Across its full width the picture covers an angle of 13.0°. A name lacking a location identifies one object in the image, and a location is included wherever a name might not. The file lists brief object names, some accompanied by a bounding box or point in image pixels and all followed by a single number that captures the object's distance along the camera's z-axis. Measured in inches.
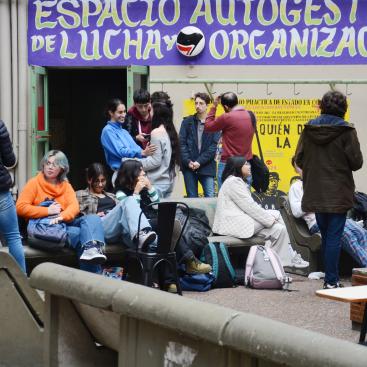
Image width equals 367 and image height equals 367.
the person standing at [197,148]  725.5
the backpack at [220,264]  569.8
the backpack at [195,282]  561.3
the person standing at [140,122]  648.8
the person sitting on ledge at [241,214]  607.9
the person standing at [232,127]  690.7
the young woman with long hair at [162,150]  622.5
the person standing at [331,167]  537.3
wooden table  411.9
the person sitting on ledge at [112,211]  526.5
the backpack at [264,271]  573.1
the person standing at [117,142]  611.6
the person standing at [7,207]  500.6
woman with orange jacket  526.0
